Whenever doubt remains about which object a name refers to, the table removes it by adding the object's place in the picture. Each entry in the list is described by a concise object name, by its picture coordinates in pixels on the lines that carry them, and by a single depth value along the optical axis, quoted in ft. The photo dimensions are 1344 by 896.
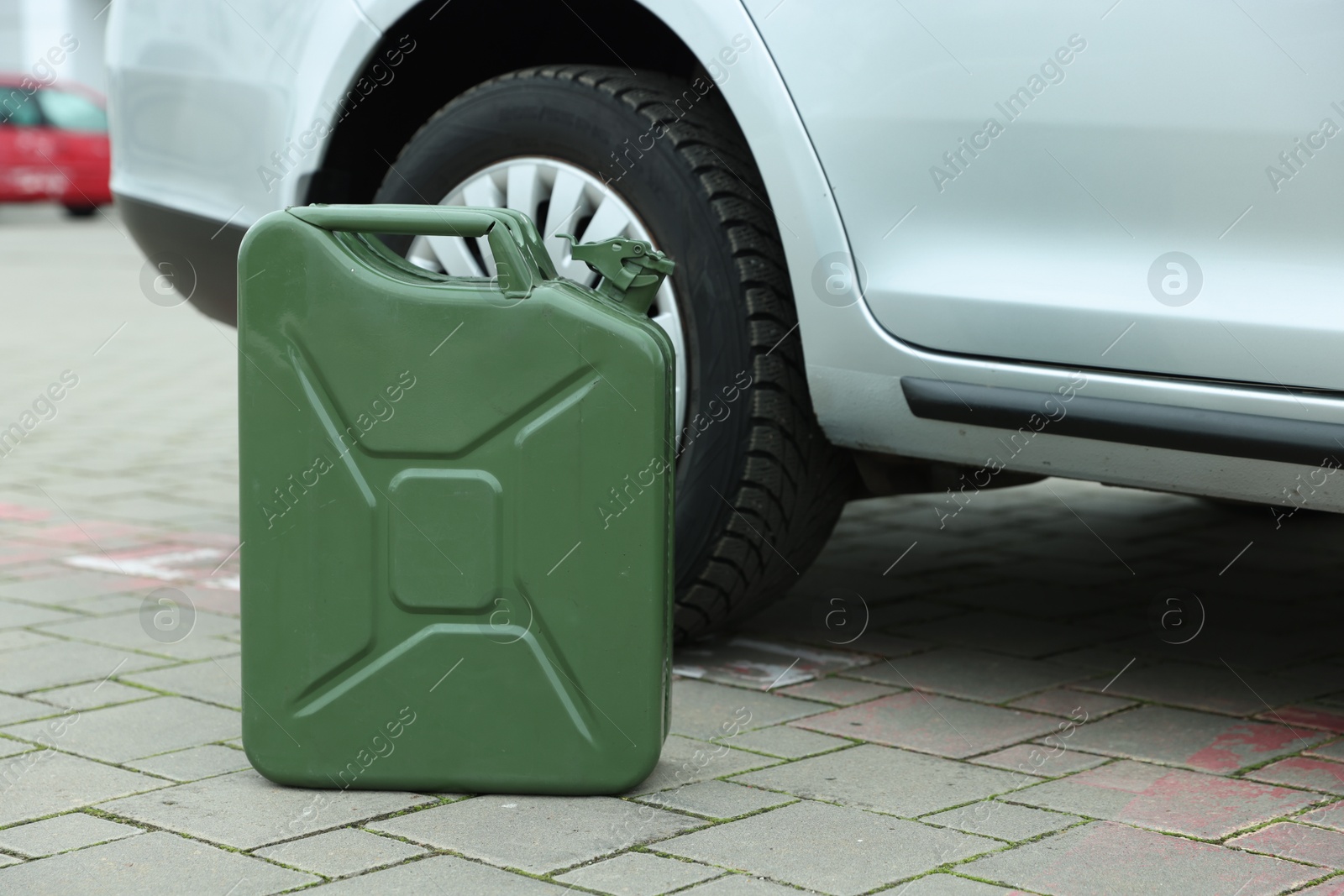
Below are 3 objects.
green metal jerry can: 6.93
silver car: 7.18
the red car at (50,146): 62.59
